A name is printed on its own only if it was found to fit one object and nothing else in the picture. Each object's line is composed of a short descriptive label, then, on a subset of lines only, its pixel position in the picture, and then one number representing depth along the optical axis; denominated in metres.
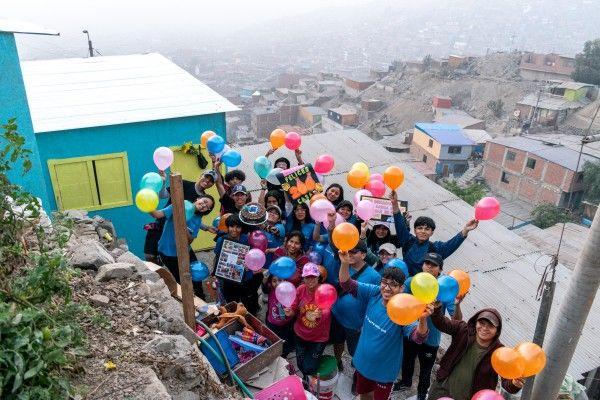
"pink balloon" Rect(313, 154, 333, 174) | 6.47
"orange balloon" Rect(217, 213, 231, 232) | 5.11
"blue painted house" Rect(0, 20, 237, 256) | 6.57
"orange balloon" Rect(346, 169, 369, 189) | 5.87
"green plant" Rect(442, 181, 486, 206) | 23.45
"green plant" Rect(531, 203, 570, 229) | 24.11
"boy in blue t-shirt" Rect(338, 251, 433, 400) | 3.58
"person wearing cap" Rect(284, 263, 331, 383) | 4.23
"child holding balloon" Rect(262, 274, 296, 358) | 4.20
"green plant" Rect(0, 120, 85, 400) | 1.85
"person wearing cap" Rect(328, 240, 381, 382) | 4.20
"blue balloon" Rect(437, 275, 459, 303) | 3.52
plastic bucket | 4.36
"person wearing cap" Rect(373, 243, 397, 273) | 4.98
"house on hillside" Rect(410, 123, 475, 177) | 31.42
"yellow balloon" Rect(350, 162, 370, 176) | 5.98
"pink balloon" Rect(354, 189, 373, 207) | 5.50
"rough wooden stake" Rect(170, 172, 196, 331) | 3.13
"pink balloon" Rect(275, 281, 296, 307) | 4.18
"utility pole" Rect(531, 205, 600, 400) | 3.29
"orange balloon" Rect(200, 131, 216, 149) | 6.66
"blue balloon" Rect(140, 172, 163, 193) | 5.02
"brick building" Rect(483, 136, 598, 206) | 25.42
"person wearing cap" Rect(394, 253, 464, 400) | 3.98
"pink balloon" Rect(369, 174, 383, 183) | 6.12
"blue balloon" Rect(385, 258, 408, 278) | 4.10
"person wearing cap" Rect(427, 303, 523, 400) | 3.30
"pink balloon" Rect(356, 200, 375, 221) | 5.14
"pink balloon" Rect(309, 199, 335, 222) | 4.88
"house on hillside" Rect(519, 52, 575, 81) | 47.47
